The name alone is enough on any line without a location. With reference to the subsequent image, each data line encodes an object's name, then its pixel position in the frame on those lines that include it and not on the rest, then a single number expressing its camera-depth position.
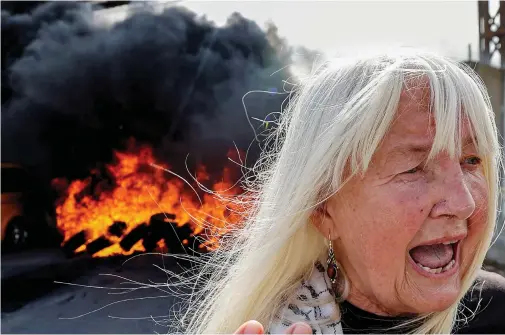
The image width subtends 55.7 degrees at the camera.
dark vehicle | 5.07
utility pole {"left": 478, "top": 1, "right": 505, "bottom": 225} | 3.69
